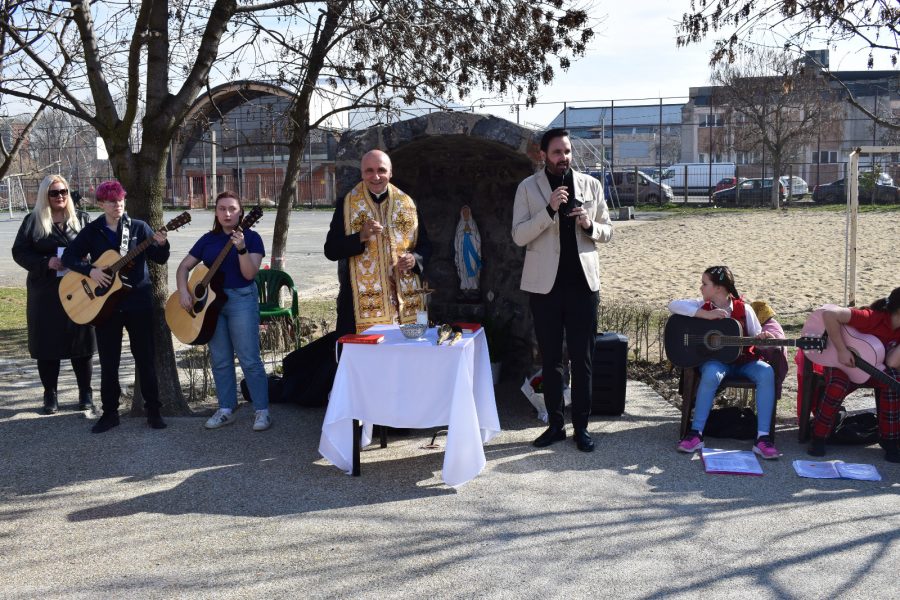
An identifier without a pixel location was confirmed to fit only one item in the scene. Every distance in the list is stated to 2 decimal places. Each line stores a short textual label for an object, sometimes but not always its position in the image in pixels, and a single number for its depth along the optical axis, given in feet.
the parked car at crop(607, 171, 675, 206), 104.94
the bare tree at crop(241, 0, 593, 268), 26.86
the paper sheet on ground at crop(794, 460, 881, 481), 17.34
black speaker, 21.70
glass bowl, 17.75
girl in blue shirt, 19.98
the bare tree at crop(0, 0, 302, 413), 22.24
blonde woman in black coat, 22.00
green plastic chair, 31.32
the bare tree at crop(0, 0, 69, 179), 22.43
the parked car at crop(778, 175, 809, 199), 97.56
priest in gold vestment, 19.80
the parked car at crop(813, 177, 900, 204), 85.66
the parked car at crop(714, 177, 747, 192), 103.81
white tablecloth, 16.83
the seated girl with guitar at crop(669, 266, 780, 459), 18.84
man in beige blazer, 18.81
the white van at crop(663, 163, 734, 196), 106.73
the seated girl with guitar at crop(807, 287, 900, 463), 18.07
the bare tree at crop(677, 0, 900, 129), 23.76
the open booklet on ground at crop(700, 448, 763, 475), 17.54
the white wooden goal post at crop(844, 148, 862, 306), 23.98
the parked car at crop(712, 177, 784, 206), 97.25
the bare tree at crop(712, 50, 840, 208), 93.45
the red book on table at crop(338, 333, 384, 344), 17.48
